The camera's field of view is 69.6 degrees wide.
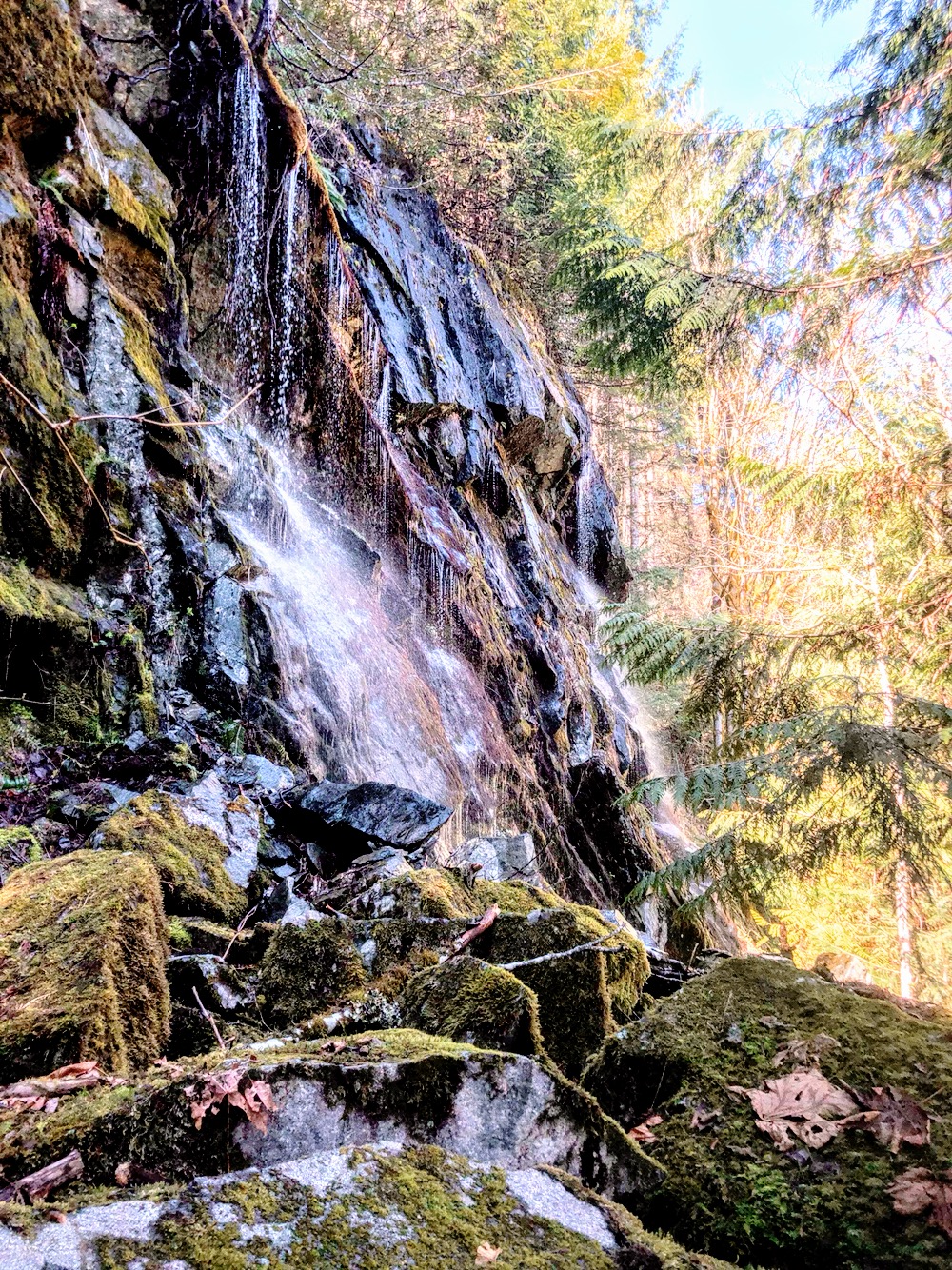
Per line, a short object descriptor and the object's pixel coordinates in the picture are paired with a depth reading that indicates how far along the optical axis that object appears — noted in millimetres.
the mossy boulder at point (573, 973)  2564
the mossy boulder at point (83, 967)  1966
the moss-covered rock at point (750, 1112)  1603
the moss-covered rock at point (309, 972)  2696
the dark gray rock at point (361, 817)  4809
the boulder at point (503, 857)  5512
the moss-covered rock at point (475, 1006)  2287
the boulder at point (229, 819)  4035
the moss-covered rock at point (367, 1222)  1150
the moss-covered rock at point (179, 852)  3389
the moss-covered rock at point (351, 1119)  1513
